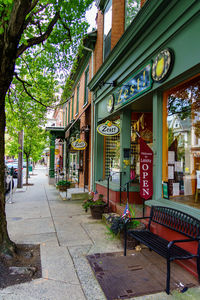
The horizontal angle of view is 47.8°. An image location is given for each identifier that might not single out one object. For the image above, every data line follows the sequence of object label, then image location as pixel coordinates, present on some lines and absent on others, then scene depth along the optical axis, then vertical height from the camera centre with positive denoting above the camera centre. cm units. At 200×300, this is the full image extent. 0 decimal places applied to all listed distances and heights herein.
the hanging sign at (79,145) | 1038 +55
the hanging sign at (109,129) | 714 +89
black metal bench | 309 -118
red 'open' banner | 498 -33
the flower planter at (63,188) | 1243 -171
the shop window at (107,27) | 828 +492
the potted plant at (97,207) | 666 -151
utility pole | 1400 -9
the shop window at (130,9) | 636 +435
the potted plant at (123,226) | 443 -139
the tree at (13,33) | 373 +219
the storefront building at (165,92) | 392 +145
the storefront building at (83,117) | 1045 +211
